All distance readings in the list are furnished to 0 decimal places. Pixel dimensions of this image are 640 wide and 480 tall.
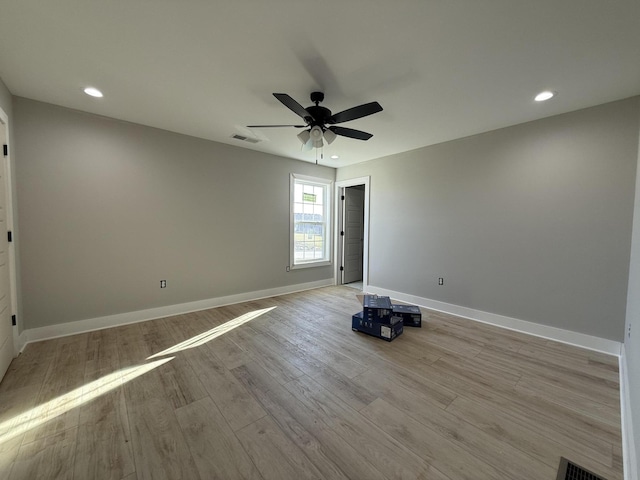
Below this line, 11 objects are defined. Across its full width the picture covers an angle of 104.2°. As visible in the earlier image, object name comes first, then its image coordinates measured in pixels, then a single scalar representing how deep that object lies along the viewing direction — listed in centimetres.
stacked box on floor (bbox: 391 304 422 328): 330
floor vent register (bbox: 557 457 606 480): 132
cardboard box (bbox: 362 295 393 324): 296
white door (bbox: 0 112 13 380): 219
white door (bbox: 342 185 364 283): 579
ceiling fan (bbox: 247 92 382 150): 214
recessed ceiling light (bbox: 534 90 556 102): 244
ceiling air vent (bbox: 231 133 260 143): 372
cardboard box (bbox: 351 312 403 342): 289
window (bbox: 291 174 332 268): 507
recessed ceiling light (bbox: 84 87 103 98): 248
